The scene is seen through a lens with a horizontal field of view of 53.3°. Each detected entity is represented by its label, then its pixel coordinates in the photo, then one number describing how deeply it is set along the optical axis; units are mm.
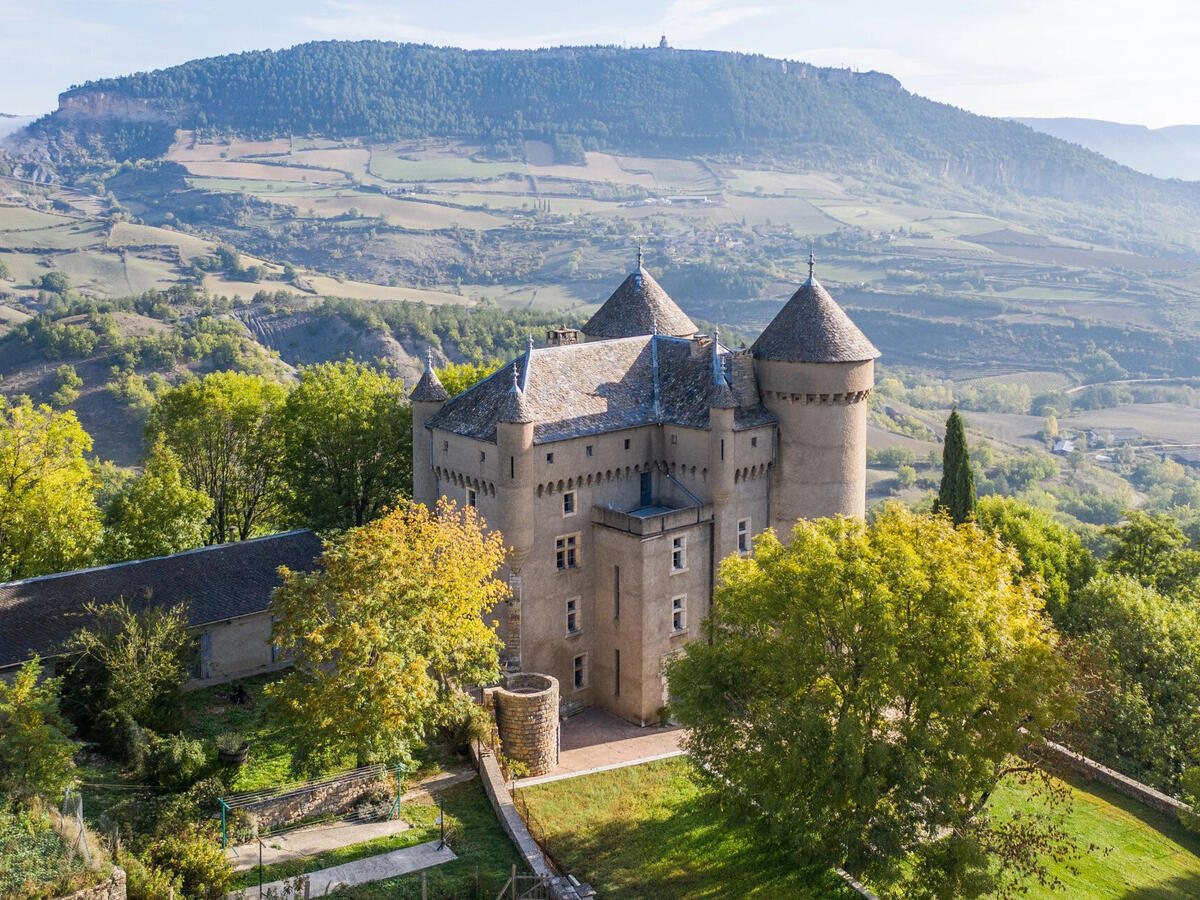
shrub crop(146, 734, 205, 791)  35844
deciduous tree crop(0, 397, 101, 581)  51875
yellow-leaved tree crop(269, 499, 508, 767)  36500
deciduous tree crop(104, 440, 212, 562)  53906
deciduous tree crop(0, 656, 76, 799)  32812
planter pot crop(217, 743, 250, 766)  37812
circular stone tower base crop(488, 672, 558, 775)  42688
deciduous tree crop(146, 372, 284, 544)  61969
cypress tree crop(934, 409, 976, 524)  59312
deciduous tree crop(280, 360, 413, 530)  58250
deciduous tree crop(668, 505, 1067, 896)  33062
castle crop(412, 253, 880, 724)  47219
